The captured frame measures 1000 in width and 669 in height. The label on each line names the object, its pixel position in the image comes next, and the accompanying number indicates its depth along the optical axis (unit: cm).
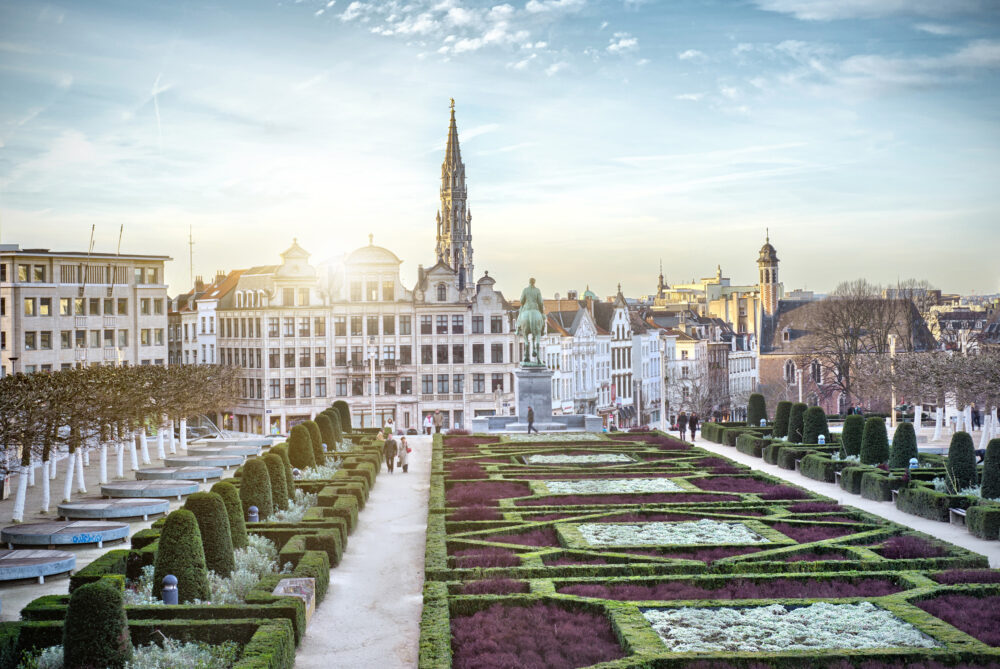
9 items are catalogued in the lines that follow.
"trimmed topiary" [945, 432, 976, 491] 3194
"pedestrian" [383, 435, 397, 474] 4338
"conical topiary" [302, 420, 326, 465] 3897
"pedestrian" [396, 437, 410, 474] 4353
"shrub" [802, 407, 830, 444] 4634
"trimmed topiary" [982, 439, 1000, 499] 2950
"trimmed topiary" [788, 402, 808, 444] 4762
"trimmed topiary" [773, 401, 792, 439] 4950
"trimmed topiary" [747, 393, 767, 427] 5625
